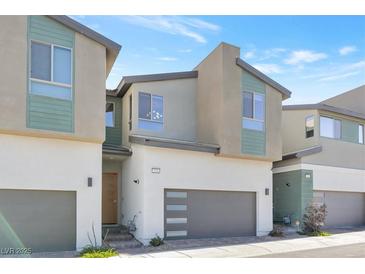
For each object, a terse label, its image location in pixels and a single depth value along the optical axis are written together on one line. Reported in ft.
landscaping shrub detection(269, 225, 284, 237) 53.06
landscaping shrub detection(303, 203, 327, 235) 55.83
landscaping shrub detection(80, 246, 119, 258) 35.96
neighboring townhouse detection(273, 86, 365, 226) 60.13
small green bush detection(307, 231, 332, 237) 54.49
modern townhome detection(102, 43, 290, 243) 46.09
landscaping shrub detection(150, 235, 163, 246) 43.06
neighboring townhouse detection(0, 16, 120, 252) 35.99
